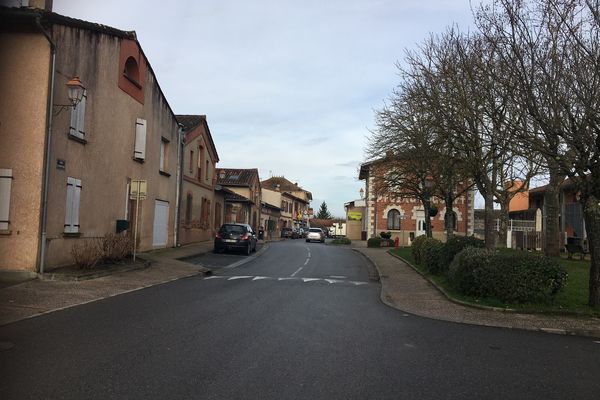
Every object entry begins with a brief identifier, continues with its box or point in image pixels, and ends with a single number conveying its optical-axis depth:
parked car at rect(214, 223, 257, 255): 25.73
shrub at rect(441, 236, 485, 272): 15.17
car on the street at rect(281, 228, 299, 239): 68.44
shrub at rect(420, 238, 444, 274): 16.27
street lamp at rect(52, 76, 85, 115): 12.46
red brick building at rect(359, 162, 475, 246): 48.41
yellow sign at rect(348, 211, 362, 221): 61.62
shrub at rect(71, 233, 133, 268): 13.63
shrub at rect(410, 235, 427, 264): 20.62
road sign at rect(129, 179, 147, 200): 16.70
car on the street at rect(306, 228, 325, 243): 52.09
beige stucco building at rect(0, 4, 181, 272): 12.35
